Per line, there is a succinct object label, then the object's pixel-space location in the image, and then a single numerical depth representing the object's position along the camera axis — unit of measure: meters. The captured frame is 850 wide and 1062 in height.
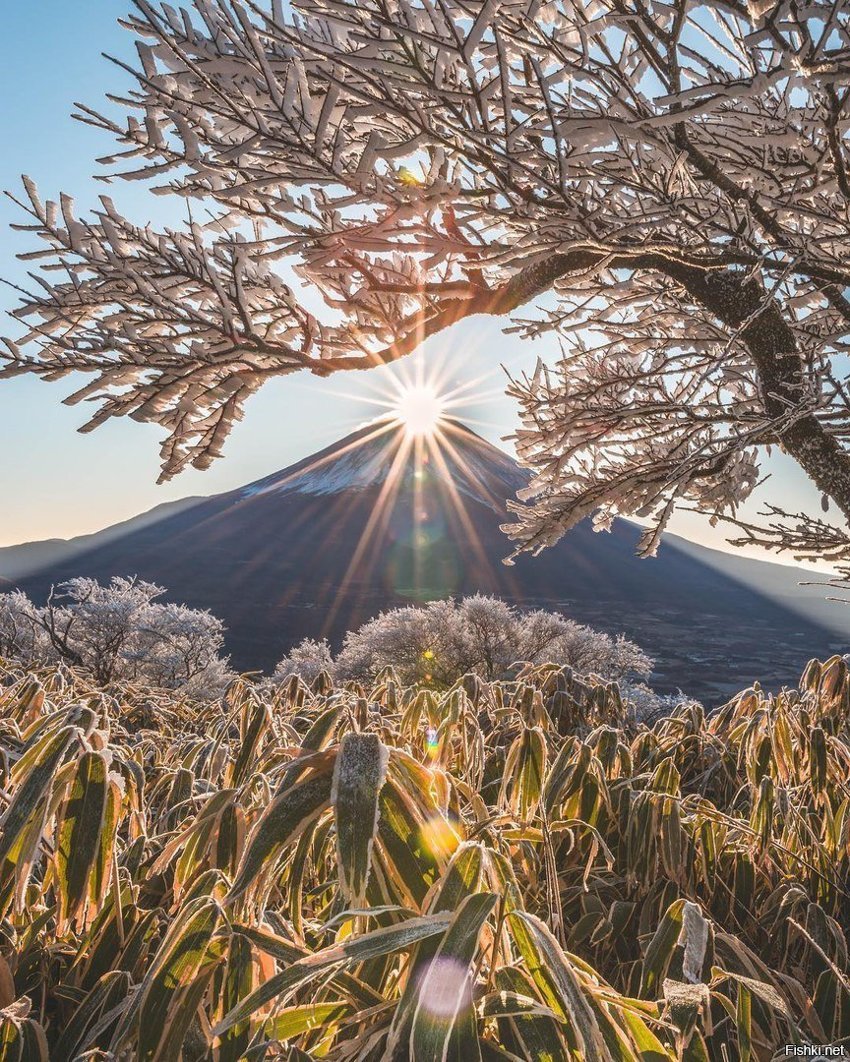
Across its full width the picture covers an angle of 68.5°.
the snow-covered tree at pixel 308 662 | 24.47
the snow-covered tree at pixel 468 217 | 1.75
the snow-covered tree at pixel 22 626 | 17.44
